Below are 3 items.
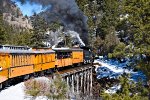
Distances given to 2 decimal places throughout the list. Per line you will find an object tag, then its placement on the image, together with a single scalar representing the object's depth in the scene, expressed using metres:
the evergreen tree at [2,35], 74.82
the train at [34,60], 24.80
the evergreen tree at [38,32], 88.48
